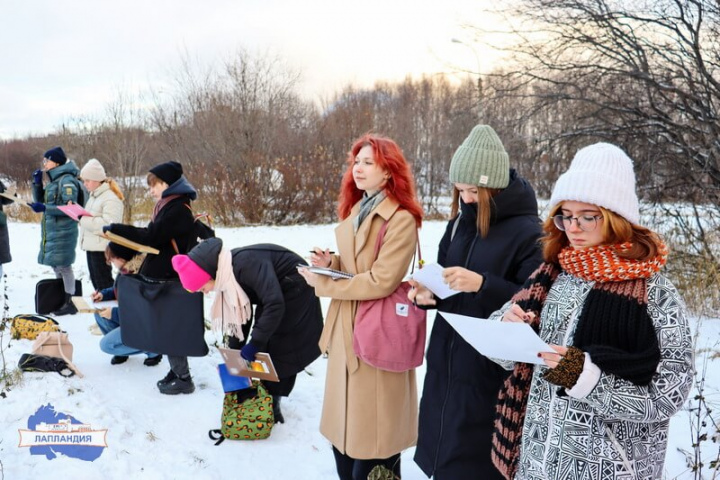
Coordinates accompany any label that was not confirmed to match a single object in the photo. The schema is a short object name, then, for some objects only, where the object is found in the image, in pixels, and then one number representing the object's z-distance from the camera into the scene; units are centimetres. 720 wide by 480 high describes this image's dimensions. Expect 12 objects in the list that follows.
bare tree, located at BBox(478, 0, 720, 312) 544
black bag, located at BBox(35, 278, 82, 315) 549
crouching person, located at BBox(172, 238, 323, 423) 328
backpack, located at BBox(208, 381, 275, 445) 336
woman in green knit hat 204
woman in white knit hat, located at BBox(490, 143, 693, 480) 135
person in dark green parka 574
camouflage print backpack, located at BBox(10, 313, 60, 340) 457
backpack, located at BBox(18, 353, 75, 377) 392
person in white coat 535
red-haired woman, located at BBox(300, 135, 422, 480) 244
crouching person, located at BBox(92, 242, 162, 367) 402
